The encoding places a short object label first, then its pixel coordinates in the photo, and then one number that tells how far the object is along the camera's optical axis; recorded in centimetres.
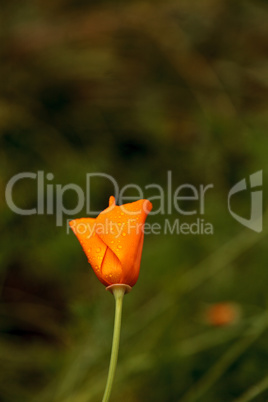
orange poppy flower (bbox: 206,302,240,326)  143
